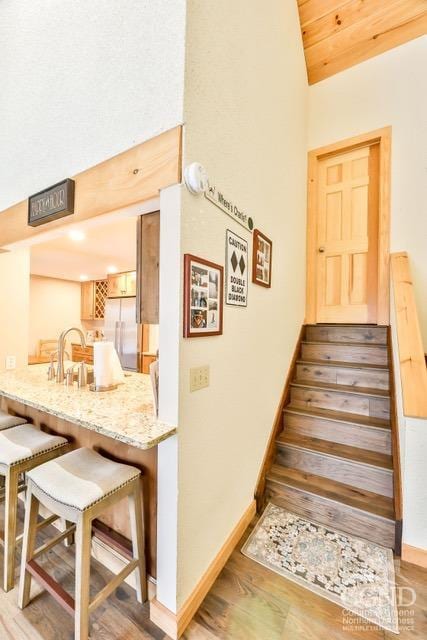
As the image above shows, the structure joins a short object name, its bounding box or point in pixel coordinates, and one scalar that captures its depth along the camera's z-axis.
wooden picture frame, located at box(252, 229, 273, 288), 1.88
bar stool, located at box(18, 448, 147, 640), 1.13
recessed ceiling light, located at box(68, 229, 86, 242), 1.81
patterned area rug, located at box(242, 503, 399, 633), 1.38
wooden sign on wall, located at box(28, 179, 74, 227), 1.61
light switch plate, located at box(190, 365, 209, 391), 1.26
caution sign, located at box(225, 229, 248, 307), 1.54
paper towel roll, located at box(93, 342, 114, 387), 1.81
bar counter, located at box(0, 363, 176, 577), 1.18
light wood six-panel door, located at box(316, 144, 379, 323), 3.16
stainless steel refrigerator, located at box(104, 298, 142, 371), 4.60
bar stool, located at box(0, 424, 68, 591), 1.49
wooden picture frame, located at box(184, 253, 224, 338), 1.21
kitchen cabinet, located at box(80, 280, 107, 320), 6.26
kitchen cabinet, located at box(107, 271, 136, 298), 4.91
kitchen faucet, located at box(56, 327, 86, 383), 2.01
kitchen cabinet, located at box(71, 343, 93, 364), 5.83
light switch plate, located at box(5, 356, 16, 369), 2.45
